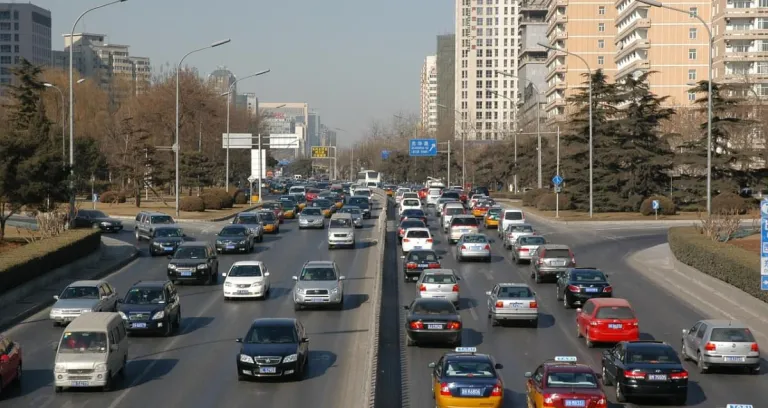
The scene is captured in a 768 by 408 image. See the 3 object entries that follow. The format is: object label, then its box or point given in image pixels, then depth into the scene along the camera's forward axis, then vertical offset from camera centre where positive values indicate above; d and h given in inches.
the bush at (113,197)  3494.1 -67.4
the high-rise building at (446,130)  6466.5 +331.4
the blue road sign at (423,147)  4778.5 +149.0
